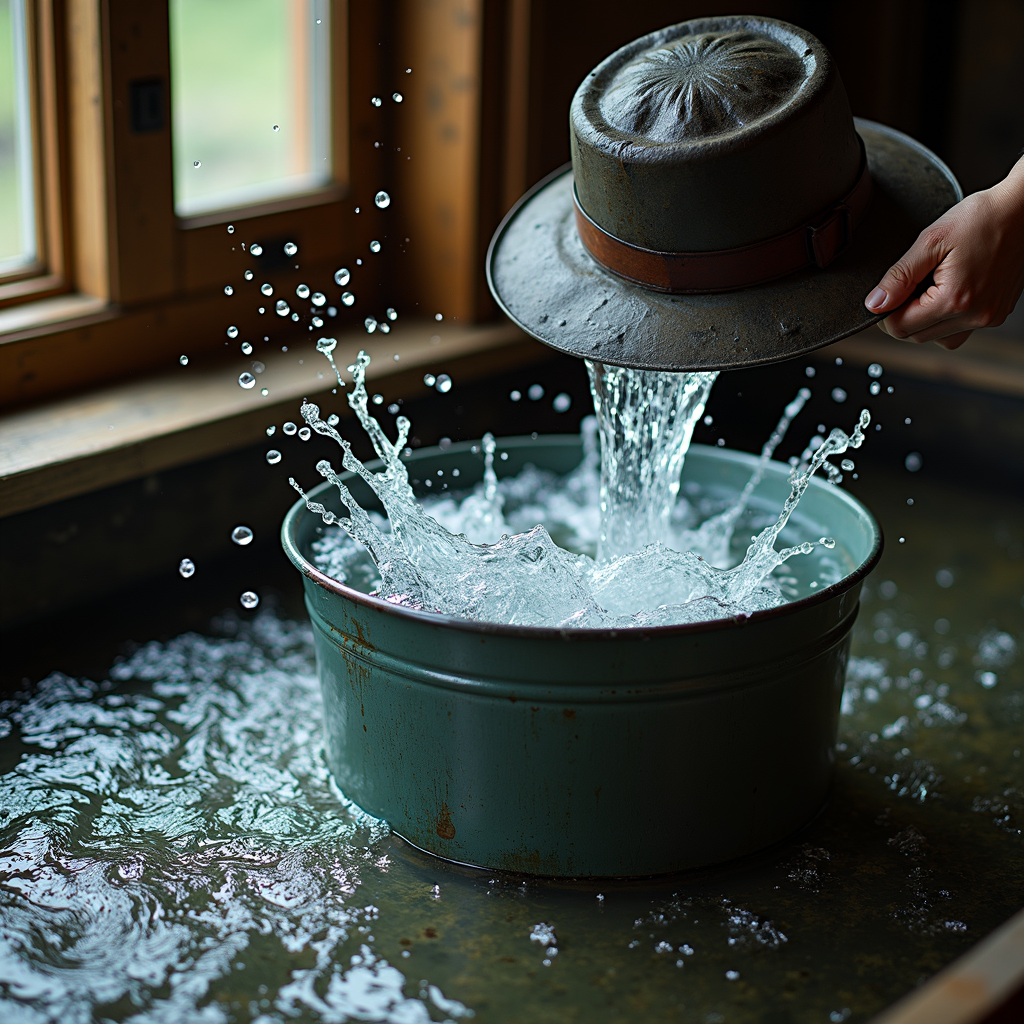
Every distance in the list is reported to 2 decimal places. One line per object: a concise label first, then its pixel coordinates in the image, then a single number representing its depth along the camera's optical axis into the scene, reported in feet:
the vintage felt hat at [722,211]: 5.41
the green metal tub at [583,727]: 5.56
